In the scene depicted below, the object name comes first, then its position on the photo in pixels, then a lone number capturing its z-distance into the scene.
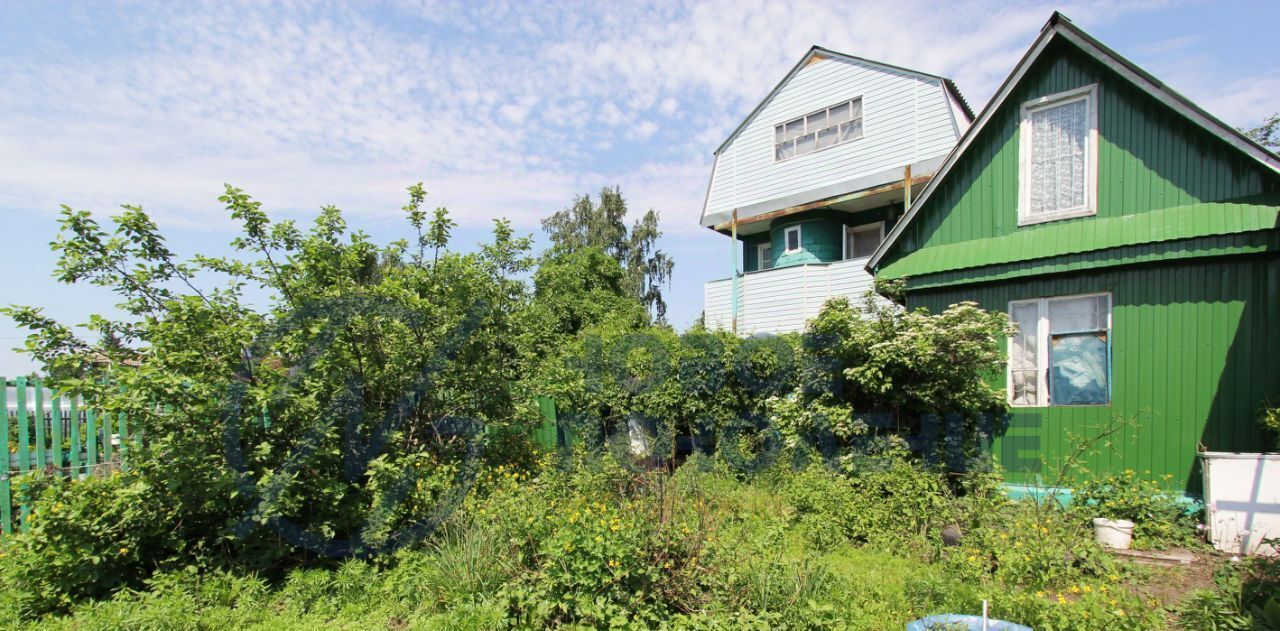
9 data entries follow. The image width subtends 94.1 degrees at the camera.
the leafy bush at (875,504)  6.20
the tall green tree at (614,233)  25.86
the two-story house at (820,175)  12.61
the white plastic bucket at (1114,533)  5.89
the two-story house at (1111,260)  6.42
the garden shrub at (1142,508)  5.98
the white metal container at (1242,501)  5.66
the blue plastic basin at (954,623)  3.53
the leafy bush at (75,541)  4.59
